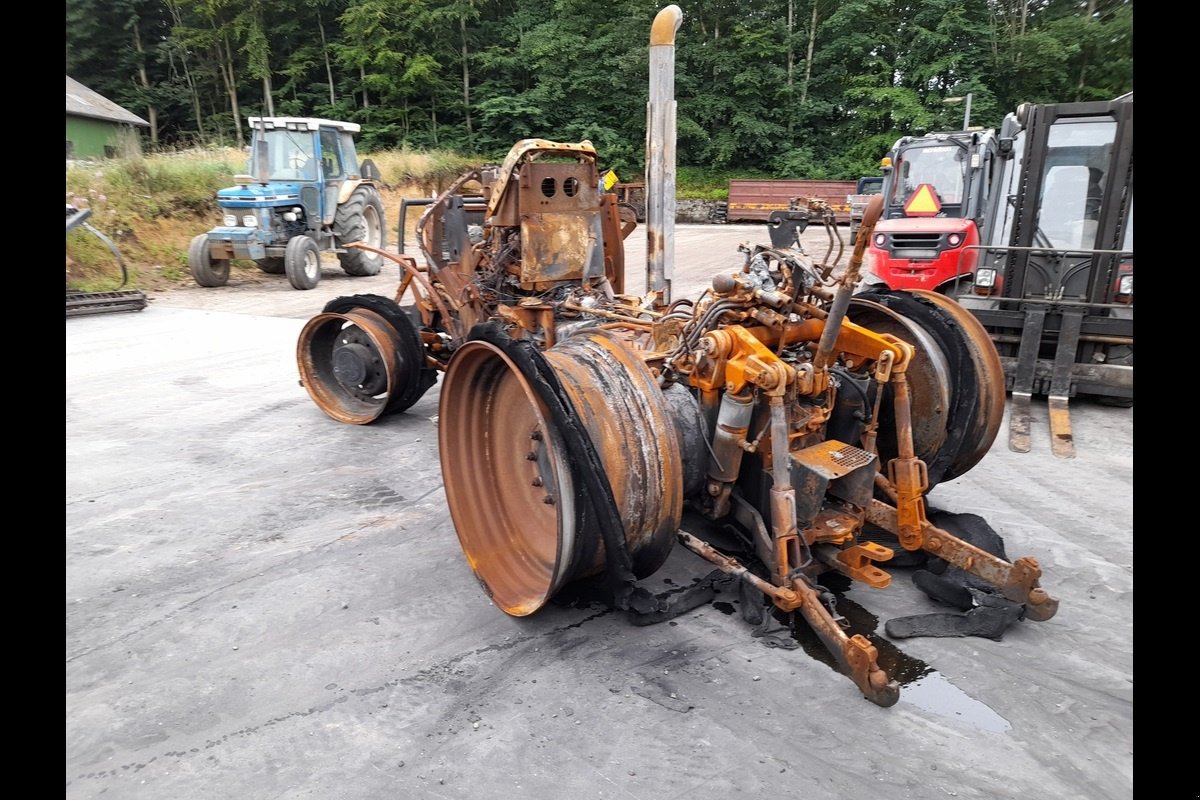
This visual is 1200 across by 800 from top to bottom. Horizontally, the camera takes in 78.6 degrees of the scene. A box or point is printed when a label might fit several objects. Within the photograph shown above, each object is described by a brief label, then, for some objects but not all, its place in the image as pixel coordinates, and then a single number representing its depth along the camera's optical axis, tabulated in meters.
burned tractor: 2.87
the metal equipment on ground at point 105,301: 10.21
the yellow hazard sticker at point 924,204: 10.10
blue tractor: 12.43
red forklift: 8.79
